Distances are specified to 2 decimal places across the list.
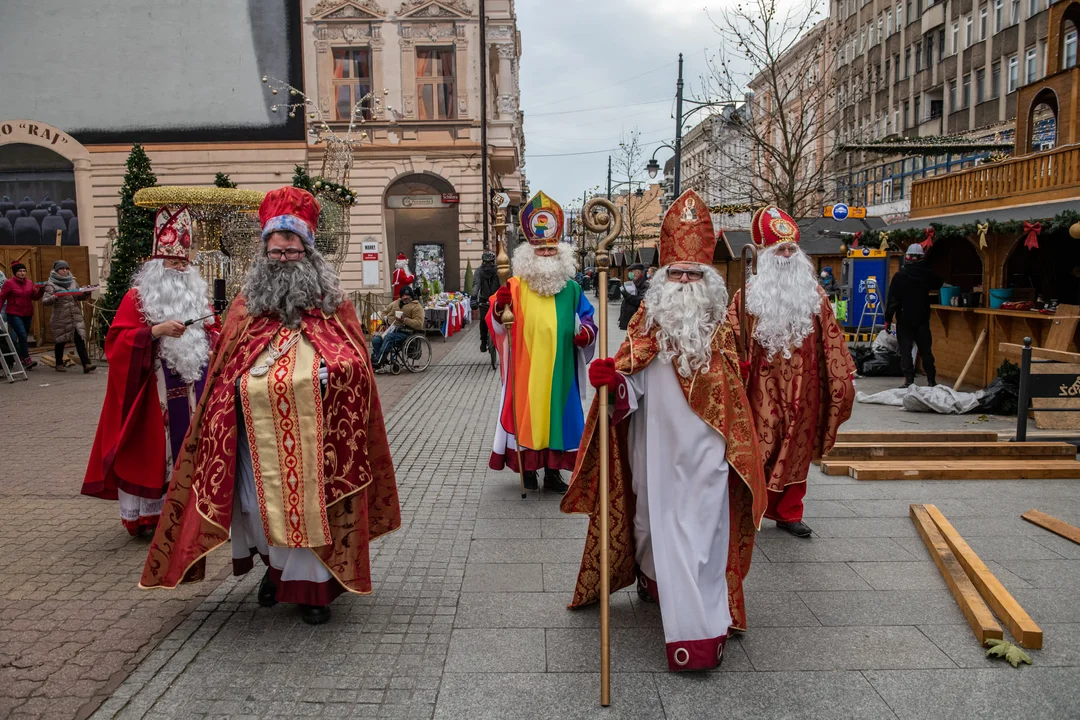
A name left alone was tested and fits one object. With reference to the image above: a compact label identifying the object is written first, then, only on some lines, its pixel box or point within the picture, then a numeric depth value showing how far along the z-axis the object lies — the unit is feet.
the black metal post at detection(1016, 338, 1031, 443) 25.30
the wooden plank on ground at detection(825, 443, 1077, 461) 24.77
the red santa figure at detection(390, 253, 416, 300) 55.36
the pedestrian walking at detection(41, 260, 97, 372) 48.75
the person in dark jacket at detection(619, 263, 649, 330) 59.98
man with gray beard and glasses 13.17
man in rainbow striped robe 21.52
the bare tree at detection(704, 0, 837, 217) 54.13
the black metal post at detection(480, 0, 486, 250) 86.02
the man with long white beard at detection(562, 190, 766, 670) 12.03
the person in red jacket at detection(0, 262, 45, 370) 49.06
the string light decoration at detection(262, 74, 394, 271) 45.65
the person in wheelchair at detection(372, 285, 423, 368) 49.49
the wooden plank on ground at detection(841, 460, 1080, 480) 22.94
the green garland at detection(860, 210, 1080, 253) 31.48
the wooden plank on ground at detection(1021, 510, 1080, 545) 17.80
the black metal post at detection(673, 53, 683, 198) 73.48
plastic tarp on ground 34.14
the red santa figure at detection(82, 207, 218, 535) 17.38
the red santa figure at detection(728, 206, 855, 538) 18.04
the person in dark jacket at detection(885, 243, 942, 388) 39.09
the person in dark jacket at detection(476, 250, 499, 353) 50.65
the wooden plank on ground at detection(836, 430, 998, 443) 26.43
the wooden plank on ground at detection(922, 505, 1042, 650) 12.69
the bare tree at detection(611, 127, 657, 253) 133.28
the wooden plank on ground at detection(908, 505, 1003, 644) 12.95
